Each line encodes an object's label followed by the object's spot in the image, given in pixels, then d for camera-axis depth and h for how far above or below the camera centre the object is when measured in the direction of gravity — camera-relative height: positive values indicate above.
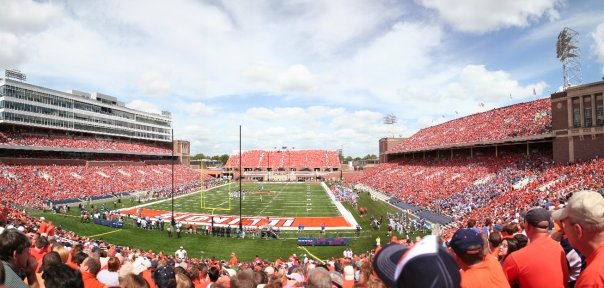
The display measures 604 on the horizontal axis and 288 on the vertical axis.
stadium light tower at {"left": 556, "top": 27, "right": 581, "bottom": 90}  35.41 +10.18
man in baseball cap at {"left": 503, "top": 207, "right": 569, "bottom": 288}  3.38 -1.02
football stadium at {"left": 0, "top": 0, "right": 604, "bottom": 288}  3.22 -1.46
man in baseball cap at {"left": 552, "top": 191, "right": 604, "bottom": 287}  2.43 -0.53
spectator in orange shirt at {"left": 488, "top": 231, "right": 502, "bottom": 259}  5.71 -1.33
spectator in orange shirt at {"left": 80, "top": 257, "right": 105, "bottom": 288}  4.67 -1.47
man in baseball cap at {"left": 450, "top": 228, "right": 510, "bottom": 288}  2.94 -0.87
